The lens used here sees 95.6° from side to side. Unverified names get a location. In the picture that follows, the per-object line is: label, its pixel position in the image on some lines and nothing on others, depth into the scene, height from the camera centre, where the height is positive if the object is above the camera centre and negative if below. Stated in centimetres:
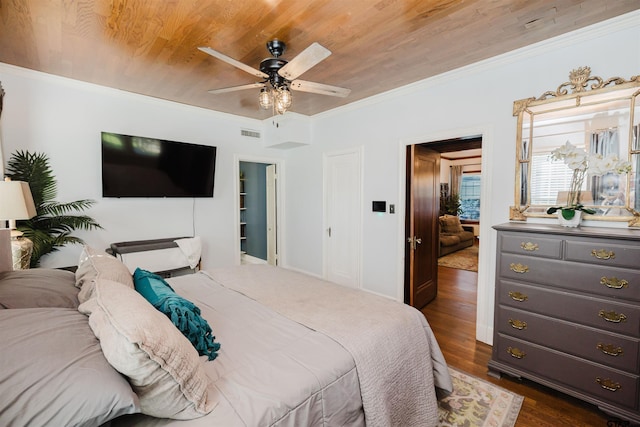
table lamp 215 -9
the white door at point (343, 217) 398 -27
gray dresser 175 -76
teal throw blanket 132 -56
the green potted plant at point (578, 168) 202 +22
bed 80 -70
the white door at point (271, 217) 514 -33
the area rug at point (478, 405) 183 -140
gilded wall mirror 207 +40
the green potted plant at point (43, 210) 278 -13
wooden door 343 -35
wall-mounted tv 332 +39
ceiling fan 202 +89
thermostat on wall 362 -10
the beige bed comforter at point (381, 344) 138 -77
